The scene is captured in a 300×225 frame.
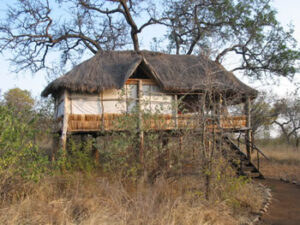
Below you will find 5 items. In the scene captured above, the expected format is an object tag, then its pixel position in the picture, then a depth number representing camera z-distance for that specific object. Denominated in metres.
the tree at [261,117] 17.11
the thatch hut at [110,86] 9.20
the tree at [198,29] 15.11
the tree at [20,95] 25.16
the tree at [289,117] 22.17
